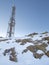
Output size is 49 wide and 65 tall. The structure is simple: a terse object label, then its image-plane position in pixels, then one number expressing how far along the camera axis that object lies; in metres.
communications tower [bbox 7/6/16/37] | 23.79
